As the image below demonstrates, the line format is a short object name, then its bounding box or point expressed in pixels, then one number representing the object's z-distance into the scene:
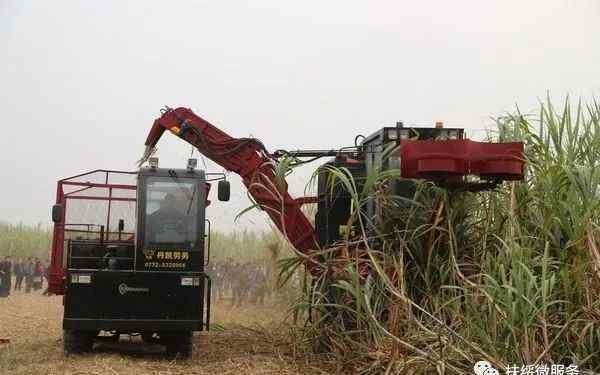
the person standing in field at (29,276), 21.65
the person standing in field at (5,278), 19.58
